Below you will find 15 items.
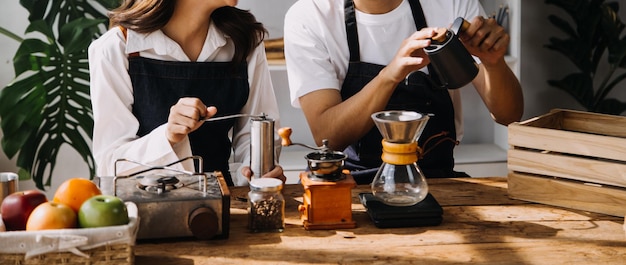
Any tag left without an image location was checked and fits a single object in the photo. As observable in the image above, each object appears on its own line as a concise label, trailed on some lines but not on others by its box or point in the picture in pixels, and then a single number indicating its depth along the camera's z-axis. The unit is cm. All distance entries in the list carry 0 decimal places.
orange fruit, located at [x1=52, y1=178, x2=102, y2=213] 168
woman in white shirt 241
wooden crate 200
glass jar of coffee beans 186
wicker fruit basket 154
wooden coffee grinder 190
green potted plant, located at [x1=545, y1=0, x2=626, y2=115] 398
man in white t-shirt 261
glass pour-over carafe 192
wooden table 172
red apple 164
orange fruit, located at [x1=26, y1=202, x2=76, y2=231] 158
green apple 159
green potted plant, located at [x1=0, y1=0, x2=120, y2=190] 350
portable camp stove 179
